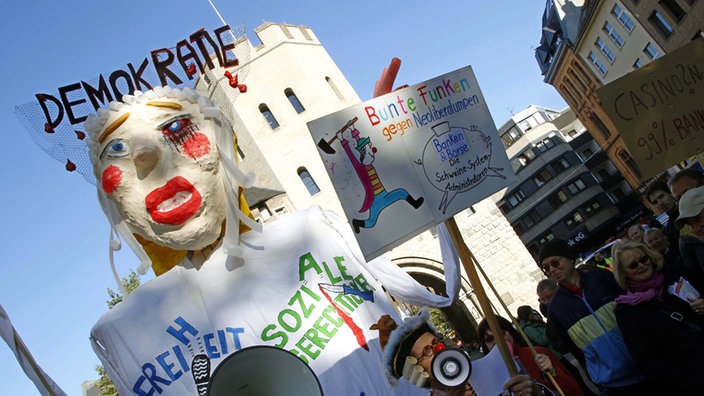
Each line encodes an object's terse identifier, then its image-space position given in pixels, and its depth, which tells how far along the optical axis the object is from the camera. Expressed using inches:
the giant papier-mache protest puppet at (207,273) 102.9
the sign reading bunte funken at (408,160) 95.7
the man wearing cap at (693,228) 128.8
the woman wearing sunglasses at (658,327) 104.0
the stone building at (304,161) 550.9
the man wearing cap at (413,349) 91.5
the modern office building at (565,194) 1525.6
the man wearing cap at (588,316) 117.6
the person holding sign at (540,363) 103.0
